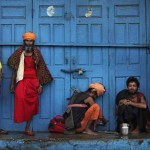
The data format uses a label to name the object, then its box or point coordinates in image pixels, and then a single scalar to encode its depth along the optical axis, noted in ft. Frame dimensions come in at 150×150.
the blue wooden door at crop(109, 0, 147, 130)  26.66
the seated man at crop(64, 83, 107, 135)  24.79
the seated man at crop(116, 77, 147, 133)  24.84
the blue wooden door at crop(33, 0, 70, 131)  26.53
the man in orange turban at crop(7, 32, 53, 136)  24.73
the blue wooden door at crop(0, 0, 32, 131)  26.45
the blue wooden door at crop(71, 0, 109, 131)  26.63
